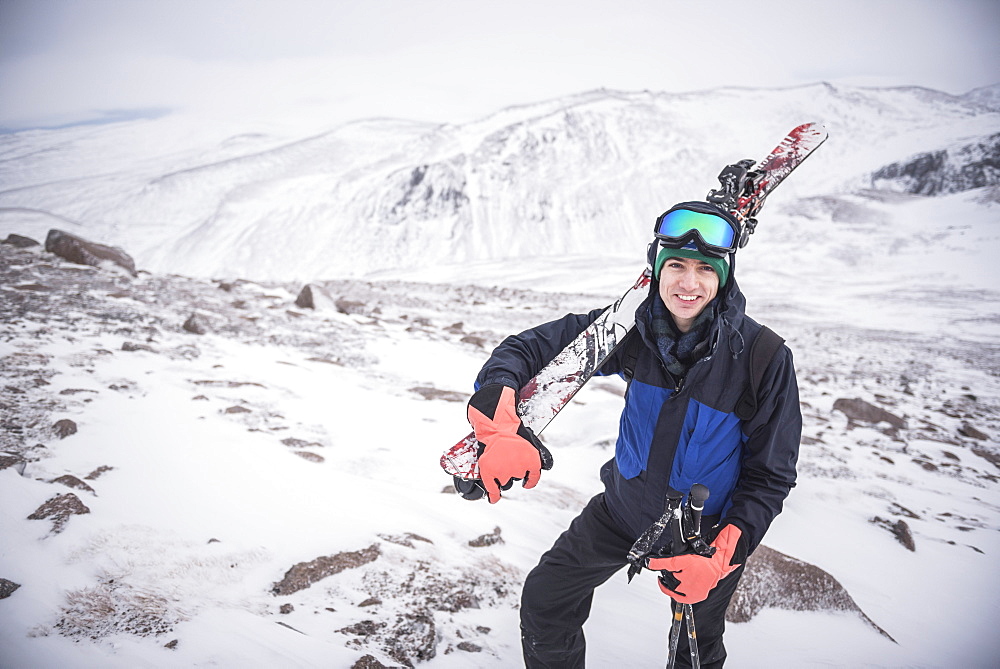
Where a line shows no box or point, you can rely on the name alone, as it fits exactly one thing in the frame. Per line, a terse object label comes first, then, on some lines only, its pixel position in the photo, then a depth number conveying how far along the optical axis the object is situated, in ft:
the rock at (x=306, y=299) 35.64
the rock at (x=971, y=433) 22.97
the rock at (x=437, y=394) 19.47
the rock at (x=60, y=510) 7.76
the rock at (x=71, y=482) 8.78
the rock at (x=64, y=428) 10.62
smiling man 5.95
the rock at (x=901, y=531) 12.30
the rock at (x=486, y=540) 9.83
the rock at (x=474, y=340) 32.20
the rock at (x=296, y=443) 12.57
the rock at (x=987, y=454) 20.34
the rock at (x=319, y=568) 7.75
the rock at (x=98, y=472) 9.30
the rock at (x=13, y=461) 8.99
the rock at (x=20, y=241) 41.08
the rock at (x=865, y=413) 23.44
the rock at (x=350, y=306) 37.99
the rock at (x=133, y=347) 17.67
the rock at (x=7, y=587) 6.30
